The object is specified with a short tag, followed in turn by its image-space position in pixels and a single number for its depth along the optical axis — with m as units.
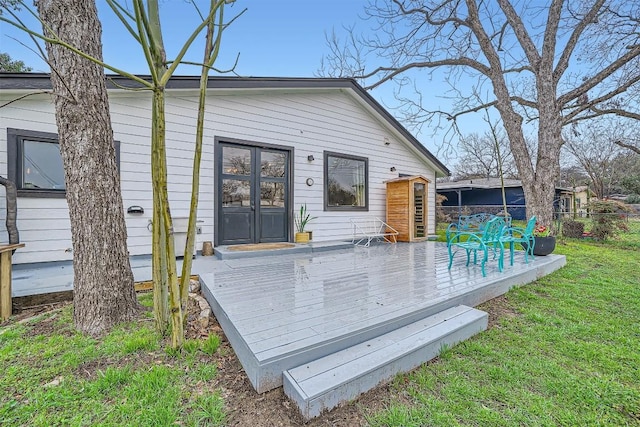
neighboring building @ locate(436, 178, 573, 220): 17.08
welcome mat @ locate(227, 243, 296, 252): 5.22
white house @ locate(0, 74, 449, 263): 3.99
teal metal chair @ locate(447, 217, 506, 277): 3.83
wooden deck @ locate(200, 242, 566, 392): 1.96
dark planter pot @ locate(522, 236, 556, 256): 5.31
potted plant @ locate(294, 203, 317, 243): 6.24
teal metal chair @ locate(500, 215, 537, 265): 4.30
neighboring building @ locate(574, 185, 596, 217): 21.85
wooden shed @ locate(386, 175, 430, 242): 7.39
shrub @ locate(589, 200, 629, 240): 8.48
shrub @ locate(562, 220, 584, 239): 9.26
